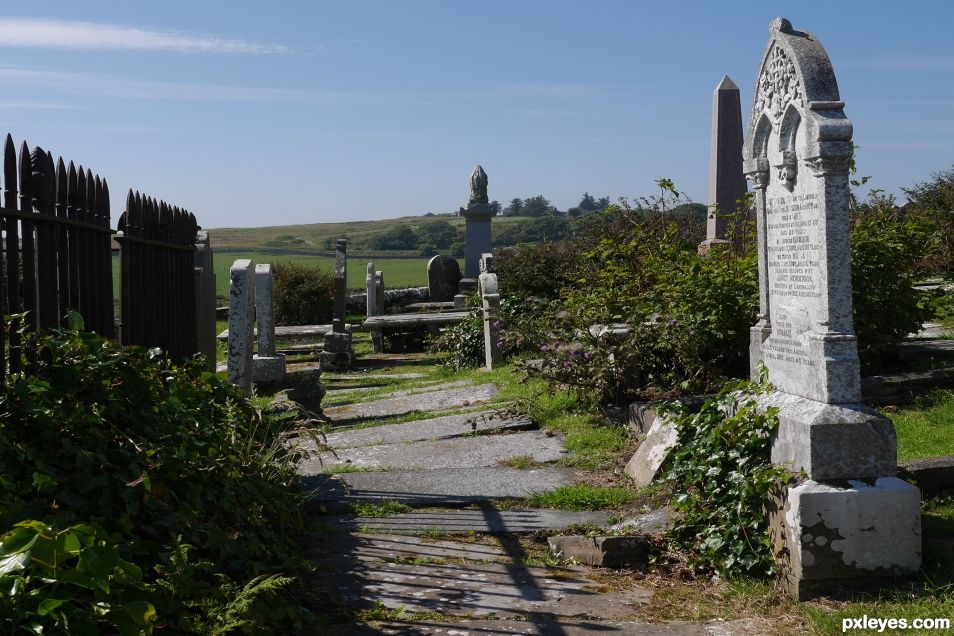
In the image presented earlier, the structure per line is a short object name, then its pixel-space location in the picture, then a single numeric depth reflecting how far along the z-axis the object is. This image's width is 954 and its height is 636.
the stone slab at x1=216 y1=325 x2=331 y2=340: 19.97
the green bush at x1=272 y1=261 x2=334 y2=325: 25.33
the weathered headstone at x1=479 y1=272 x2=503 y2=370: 13.62
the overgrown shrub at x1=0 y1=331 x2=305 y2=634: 2.40
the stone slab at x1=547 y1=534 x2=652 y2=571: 5.05
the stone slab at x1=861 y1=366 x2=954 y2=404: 7.45
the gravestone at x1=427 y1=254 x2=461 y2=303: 26.39
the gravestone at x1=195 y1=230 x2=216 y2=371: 10.75
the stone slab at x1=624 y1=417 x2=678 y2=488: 6.37
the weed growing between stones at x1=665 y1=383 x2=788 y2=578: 4.83
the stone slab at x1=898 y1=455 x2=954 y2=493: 5.43
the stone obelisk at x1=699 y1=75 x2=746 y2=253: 16.05
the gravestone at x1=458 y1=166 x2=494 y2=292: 25.30
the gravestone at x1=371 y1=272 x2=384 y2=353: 23.78
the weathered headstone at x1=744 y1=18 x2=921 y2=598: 4.52
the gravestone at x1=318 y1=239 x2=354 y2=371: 17.50
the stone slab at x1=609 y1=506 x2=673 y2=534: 5.55
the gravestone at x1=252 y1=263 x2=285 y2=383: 9.87
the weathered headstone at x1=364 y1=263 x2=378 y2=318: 22.92
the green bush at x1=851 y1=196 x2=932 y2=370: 8.05
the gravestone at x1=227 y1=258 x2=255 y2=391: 8.44
